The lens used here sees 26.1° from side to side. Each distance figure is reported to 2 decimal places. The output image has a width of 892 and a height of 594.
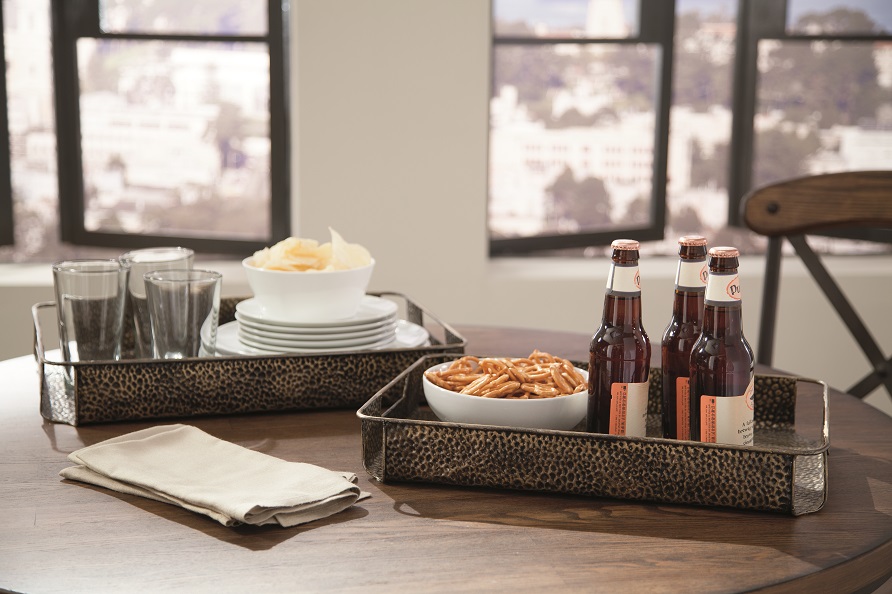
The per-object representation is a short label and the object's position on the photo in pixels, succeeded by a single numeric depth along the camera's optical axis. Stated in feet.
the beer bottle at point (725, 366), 6.35
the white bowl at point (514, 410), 6.60
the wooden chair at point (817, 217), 9.10
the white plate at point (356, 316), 7.51
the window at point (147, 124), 13.29
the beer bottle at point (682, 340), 6.54
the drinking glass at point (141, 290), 7.41
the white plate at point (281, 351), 7.49
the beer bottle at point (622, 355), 6.47
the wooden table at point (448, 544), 5.78
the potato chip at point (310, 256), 7.58
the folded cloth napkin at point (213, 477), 6.16
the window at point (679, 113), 13.92
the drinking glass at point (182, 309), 7.28
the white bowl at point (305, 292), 7.48
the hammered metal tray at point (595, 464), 6.24
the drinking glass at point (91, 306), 7.30
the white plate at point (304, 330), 7.50
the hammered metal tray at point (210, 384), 7.08
